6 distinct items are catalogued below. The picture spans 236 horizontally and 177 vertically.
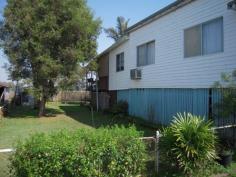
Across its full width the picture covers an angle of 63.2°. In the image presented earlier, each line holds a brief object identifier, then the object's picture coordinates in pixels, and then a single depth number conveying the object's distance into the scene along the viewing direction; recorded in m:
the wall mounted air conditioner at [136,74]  10.32
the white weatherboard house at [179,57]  6.77
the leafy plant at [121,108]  10.93
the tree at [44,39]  11.66
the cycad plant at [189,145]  4.12
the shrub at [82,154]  3.30
